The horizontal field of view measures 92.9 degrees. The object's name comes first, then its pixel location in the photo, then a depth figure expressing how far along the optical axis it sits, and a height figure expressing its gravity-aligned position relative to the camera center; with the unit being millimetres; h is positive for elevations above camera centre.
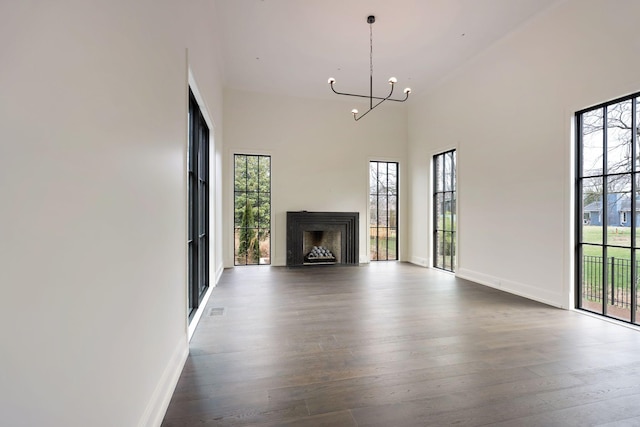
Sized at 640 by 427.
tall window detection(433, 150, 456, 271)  6059 +18
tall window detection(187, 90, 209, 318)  3373 +41
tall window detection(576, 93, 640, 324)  3271 +50
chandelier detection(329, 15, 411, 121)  4156 +2678
